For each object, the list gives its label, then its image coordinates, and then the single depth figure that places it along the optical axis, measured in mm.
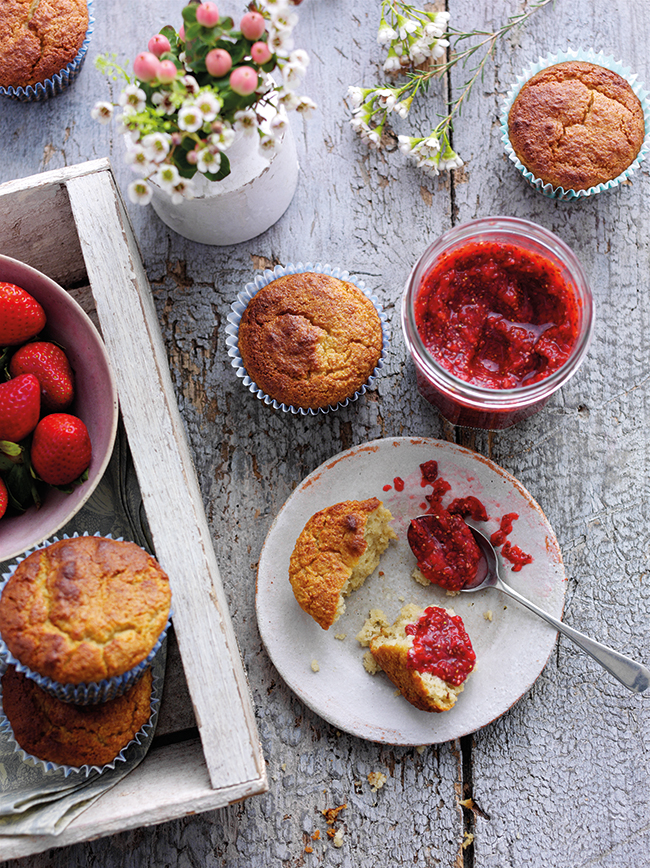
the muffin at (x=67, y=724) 579
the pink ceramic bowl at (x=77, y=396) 563
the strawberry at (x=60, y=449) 561
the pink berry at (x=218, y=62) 531
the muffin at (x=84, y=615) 545
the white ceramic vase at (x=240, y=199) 594
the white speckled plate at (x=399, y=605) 626
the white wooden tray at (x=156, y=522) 563
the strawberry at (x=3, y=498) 567
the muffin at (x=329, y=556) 617
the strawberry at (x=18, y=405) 561
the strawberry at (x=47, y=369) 572
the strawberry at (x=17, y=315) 565
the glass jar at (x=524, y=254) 590
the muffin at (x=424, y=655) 611
